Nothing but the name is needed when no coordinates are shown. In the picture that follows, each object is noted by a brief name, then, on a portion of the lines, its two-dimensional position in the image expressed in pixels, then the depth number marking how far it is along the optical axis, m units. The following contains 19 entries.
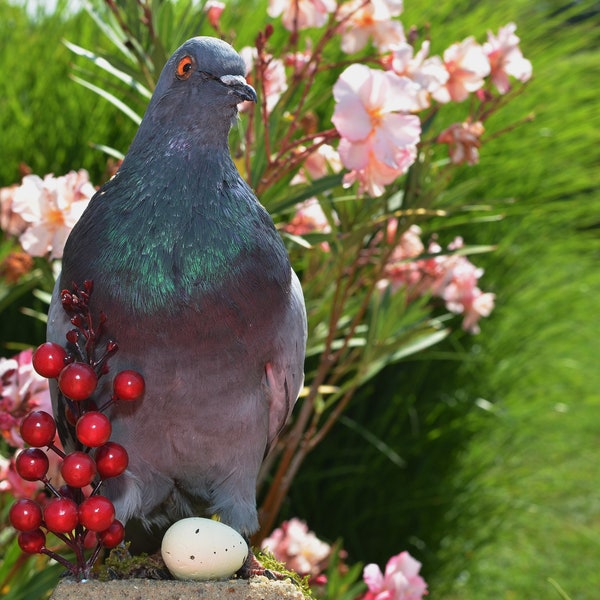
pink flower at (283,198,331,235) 2.12
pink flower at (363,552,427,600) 1.91
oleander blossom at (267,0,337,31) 1.96
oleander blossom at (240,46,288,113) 1.98
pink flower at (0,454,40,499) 1.89
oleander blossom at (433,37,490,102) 1.96
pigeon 1.74
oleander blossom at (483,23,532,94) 2.00
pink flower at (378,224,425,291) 2.10
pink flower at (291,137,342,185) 2.01
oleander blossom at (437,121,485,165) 1.95
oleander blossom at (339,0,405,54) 1.99
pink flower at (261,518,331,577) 2.10
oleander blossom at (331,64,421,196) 1.86
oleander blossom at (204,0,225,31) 1.98
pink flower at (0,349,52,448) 1.85
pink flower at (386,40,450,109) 1.94
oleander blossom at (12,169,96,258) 1.91
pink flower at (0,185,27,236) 2.08
